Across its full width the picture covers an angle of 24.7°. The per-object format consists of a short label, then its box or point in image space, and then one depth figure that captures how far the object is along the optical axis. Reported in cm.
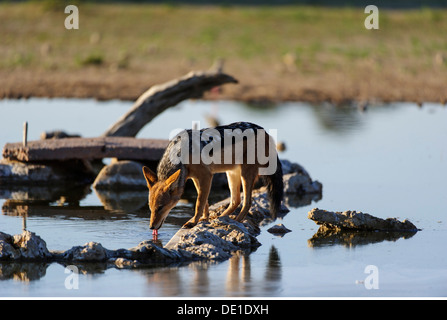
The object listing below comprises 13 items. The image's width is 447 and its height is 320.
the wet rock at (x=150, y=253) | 995
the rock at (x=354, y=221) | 1160
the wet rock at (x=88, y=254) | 988
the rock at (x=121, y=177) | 1462
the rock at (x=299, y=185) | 1429
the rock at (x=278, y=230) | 1163
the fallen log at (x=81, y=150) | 1484
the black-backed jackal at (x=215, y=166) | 1059
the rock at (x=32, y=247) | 992
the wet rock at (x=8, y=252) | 991
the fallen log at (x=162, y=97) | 1695
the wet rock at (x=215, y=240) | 1022
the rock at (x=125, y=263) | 977
